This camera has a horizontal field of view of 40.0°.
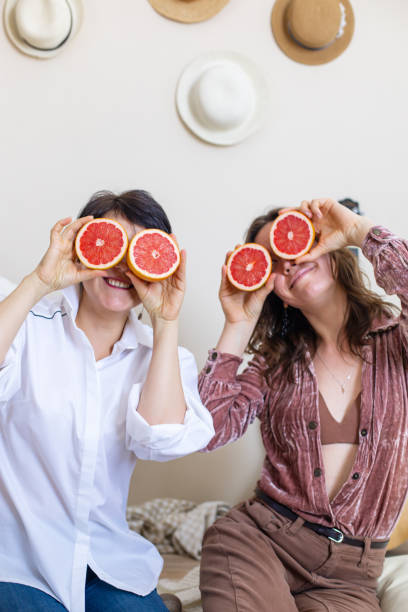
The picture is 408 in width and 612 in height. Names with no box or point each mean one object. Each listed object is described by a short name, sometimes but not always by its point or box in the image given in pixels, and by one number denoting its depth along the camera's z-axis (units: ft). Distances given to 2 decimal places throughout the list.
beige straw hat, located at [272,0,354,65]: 10.27
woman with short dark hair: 6.02
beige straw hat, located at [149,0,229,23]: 10.50
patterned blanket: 9.39
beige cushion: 6.72
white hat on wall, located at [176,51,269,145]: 10.29
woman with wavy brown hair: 6.75
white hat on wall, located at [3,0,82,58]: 9.88
